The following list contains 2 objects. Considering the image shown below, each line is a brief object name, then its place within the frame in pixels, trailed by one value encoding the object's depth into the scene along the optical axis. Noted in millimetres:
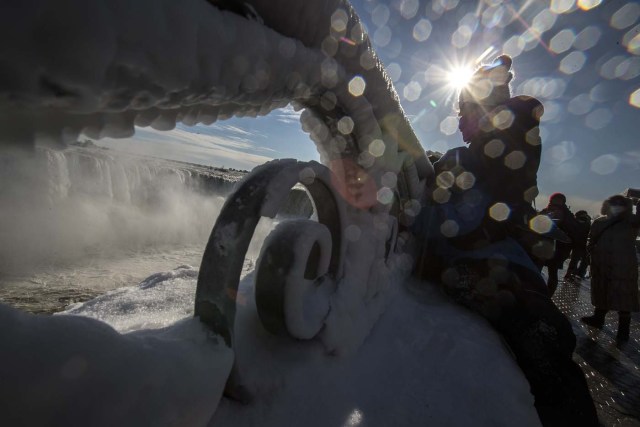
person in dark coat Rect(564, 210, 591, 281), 7566
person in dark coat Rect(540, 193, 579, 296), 5687
